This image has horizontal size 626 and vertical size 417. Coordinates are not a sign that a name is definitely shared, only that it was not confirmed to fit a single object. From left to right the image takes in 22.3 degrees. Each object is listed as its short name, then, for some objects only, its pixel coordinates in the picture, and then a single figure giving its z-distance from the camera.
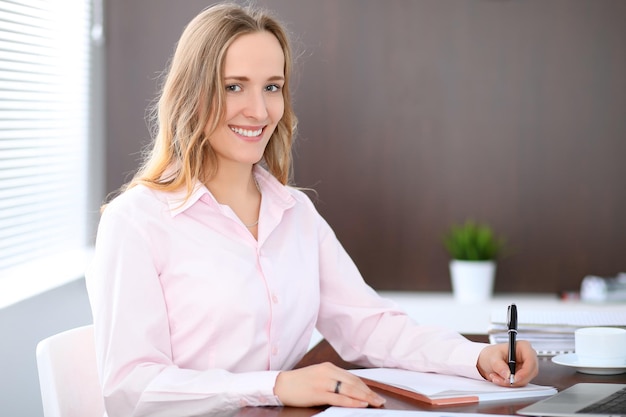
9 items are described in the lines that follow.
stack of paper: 2.38
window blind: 3.07
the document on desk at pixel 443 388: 2.05
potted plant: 3.57
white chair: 2.14
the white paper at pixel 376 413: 1.98
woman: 2.07
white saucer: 2.22
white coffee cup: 2.23
